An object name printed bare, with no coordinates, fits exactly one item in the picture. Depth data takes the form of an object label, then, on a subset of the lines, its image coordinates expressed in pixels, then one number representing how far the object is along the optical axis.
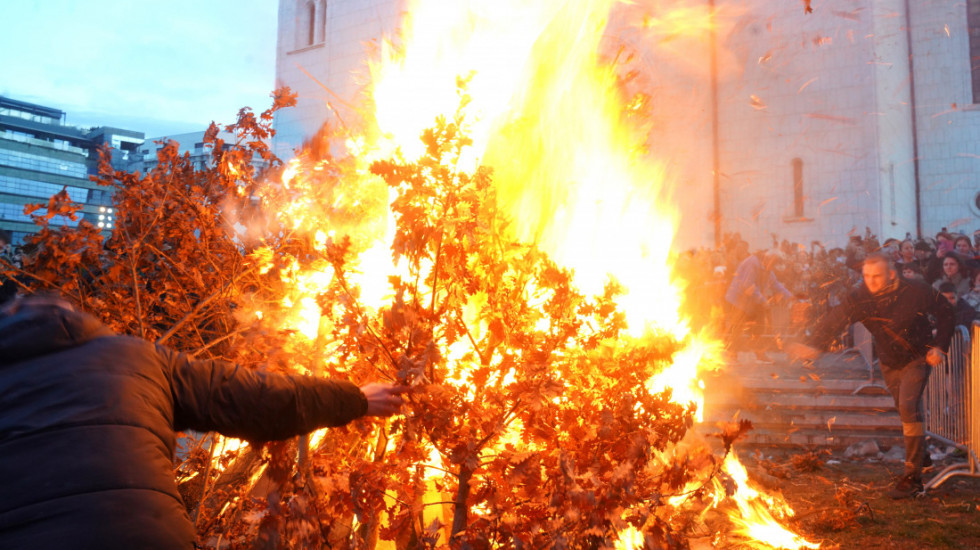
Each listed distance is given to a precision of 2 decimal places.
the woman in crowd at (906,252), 13.17
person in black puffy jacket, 1.73
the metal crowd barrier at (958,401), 6.83
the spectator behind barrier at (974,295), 10.64
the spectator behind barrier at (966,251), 11.57
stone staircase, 9.26
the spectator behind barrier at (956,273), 11.32
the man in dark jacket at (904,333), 6.80
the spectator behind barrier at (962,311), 9.25
